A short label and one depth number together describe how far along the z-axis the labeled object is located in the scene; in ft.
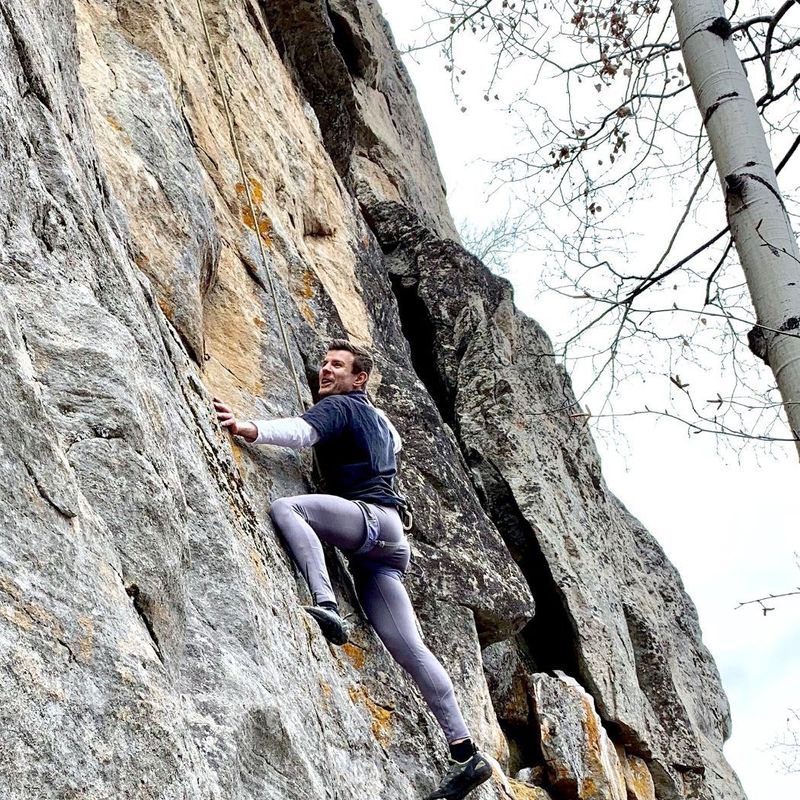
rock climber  18.92
